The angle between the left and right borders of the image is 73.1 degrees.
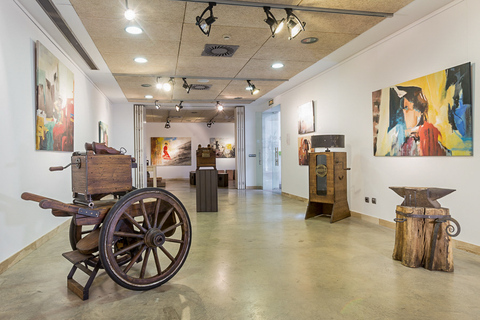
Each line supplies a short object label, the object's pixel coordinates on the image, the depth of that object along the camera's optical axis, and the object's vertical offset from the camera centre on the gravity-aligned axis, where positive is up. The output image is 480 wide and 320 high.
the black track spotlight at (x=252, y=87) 8.24 +1.81
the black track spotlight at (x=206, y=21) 3.88 +1.70
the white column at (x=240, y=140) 12.38 +0.68
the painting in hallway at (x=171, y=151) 17.78 +0.41
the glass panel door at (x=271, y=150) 11.67 +0.28
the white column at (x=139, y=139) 11.61 +0.71
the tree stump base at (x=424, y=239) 3.34 -0.87
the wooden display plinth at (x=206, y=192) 7.32 -0.77
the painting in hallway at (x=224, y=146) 18.11 +0.67
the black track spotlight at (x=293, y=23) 4.14 +1.73
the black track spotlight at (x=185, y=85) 8.00 +1.88
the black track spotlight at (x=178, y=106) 10.75 +1.75
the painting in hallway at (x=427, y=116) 4.03 +0.58
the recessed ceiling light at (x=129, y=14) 3.69 +1.67
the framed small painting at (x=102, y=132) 8.95 +0.79
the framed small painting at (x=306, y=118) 8.00 +1.01
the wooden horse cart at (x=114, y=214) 2.57 -0.47
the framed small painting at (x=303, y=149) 8.29 +0.22
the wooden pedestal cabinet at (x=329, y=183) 5.92 -0.50
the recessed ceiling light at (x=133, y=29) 4.66 +1.89
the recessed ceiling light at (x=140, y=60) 6.16 +1.91
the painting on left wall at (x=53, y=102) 4.61 +0.93
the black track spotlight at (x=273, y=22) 4.12 +1.75
